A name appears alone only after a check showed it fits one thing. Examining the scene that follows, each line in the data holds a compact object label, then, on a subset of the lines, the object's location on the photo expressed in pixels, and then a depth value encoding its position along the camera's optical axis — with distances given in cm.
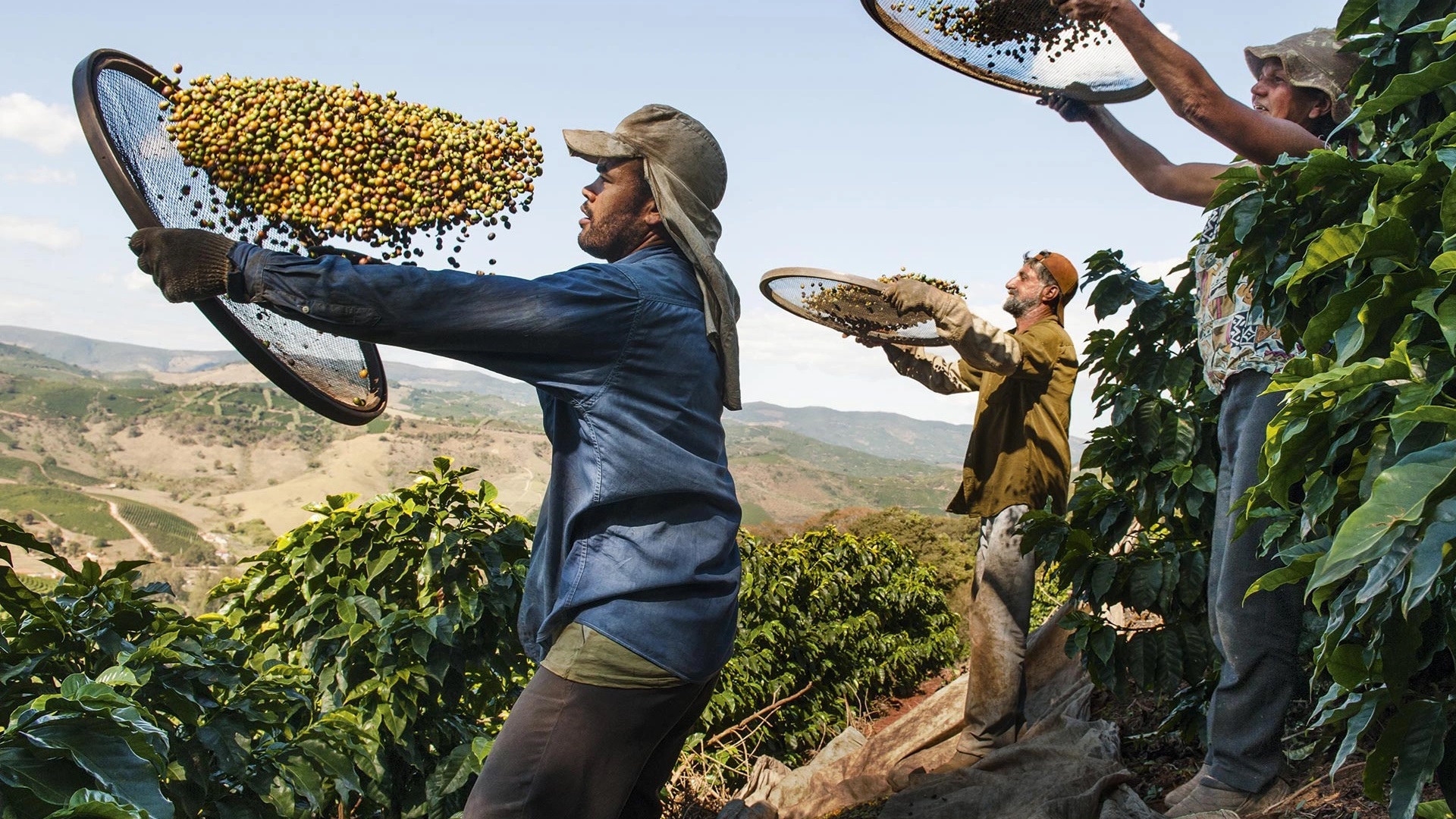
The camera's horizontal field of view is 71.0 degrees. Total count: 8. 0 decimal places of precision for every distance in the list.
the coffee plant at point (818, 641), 660
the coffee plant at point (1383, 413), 133
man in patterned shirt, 269
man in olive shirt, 412
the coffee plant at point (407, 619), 329
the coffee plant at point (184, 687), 226
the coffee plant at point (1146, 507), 367
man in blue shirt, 185
